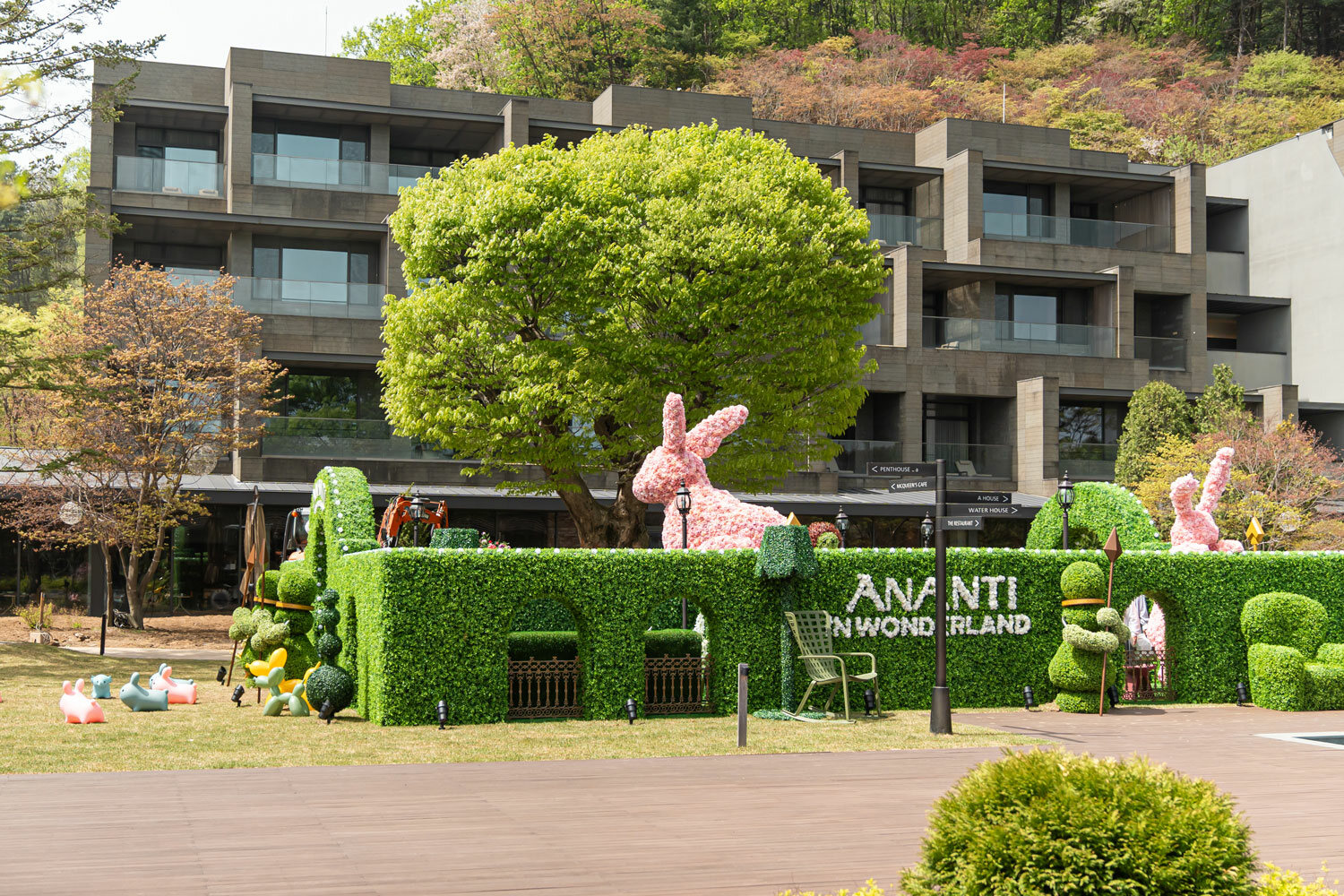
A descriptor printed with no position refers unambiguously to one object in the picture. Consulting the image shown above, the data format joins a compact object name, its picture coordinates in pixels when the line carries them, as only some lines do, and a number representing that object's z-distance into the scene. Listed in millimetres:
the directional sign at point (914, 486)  15414
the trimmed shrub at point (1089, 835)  4875
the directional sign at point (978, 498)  15961
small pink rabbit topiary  21922
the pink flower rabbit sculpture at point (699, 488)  18703
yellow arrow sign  23377
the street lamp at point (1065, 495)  20516
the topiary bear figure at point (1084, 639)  18547
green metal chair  17391
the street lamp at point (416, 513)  20109
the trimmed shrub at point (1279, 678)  19266
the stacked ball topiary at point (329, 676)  16531
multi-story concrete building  37000
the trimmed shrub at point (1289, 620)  19812
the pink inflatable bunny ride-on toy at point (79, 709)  15773
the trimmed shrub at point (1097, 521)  21172
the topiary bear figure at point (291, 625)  18359
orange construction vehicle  23016
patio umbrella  20438
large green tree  26328
